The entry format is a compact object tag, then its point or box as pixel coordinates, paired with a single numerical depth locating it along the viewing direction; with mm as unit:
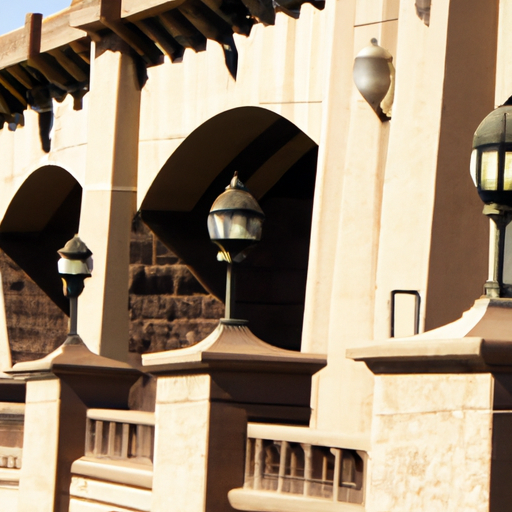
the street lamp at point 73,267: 21312
